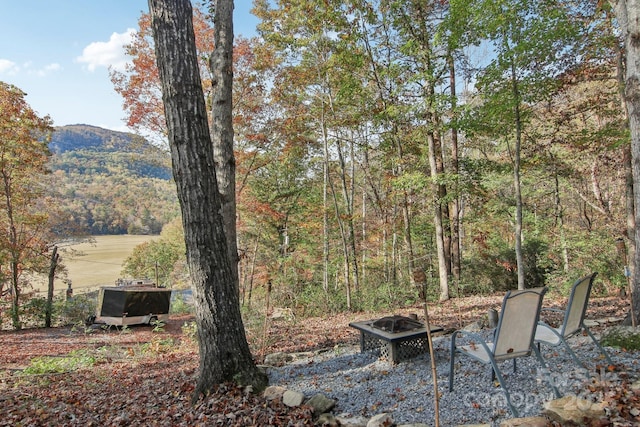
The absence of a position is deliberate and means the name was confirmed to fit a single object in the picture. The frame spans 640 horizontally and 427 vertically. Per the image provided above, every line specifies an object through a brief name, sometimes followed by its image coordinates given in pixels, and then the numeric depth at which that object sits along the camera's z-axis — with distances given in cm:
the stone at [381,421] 218
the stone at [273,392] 281
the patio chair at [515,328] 237
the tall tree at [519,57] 617
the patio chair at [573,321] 271
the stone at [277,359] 413
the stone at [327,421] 237
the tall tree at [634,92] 381
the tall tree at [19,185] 1042
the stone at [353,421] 230
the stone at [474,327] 444
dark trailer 1034
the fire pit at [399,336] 345
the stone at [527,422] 188
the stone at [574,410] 187
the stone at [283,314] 787
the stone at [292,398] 265
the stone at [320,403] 257
